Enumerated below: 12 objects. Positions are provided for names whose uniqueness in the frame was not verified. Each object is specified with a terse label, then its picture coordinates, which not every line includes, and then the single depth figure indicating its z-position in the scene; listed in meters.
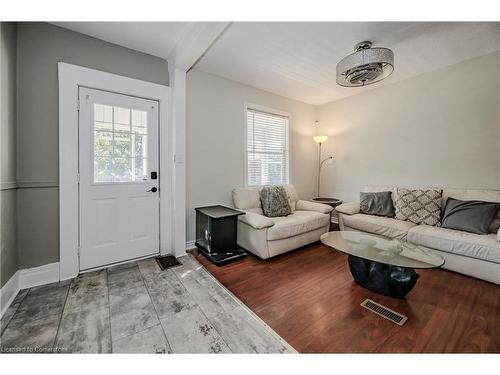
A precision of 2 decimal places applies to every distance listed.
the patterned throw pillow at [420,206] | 2.72
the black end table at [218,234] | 2.57
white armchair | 2.59
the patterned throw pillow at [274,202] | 3.15
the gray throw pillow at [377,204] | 3.12
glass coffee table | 1.77
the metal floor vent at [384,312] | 1.56
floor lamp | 4.11
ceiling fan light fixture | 2.02
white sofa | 2.04
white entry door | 2.24
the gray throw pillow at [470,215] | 2.29
